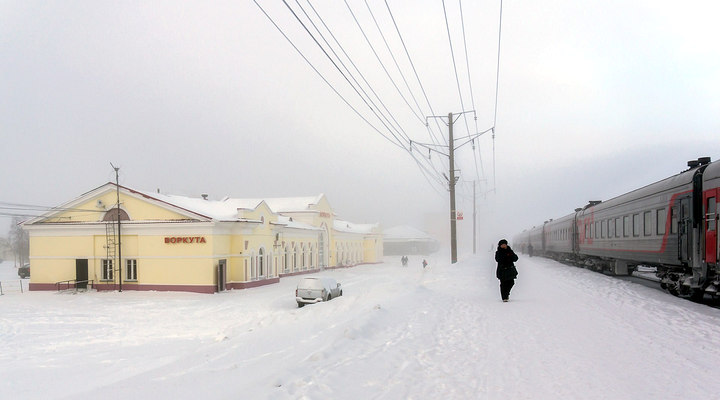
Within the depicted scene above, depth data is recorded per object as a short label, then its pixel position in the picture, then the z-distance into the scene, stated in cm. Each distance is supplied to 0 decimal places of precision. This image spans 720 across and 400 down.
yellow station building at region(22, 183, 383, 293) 3228
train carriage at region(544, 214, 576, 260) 3522
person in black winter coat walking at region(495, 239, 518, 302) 1382
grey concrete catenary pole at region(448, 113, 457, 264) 3108
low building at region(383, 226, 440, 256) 10481
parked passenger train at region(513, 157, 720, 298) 1331
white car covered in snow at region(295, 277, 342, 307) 2530
